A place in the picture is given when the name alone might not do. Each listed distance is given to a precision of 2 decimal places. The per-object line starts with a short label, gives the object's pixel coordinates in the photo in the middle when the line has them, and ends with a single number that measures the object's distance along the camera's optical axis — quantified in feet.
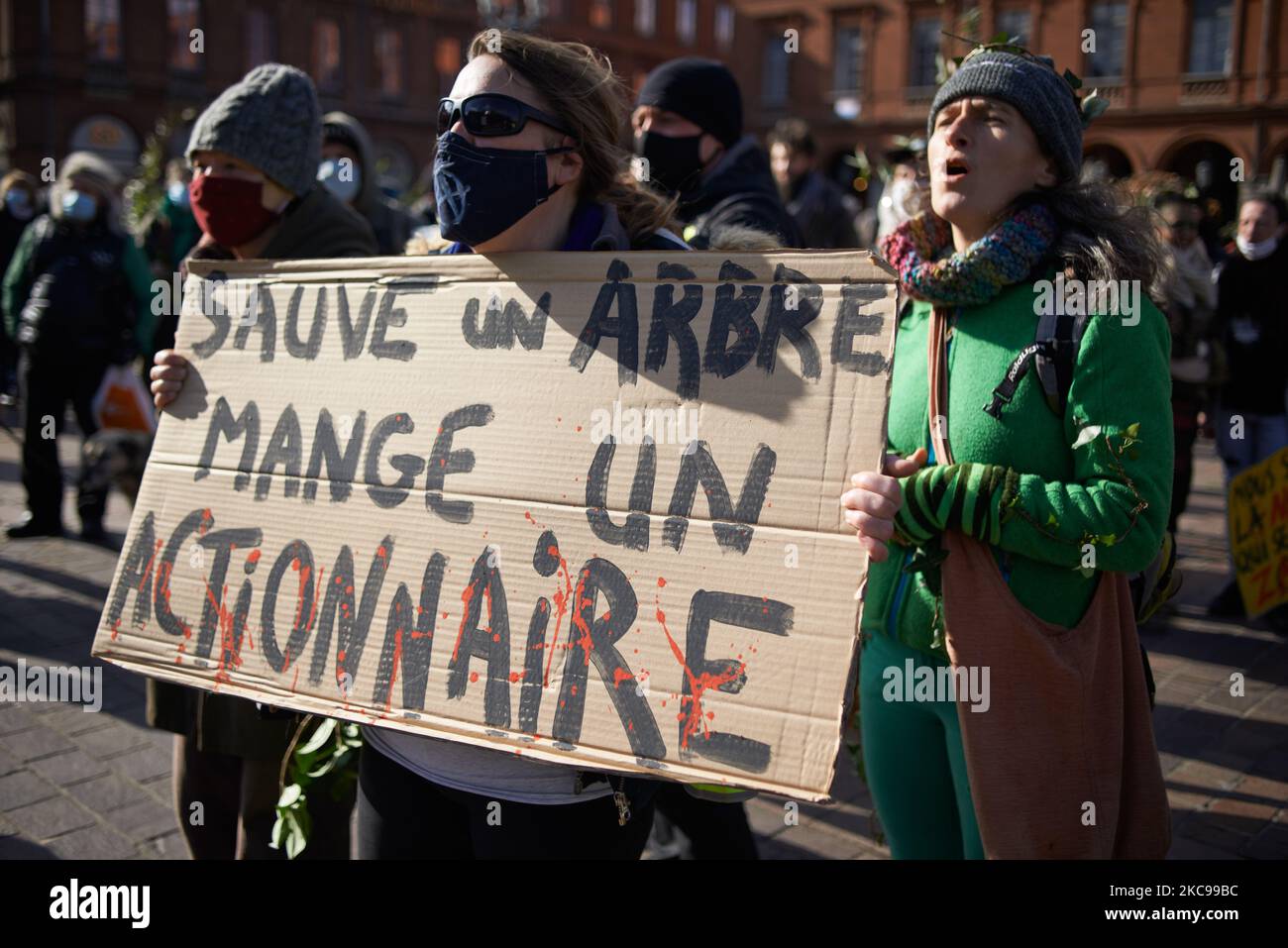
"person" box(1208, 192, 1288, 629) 19.10
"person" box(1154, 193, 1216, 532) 18.65
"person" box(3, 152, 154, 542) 21.86
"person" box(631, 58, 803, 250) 10.84
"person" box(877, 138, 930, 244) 19.40
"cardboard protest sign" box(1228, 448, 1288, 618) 16.80
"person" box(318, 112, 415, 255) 14.47
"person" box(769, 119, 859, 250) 20.38
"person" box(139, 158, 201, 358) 10.84
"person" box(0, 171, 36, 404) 31.96
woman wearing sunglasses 5.80
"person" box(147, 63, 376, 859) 7.89
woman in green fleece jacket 5.93
